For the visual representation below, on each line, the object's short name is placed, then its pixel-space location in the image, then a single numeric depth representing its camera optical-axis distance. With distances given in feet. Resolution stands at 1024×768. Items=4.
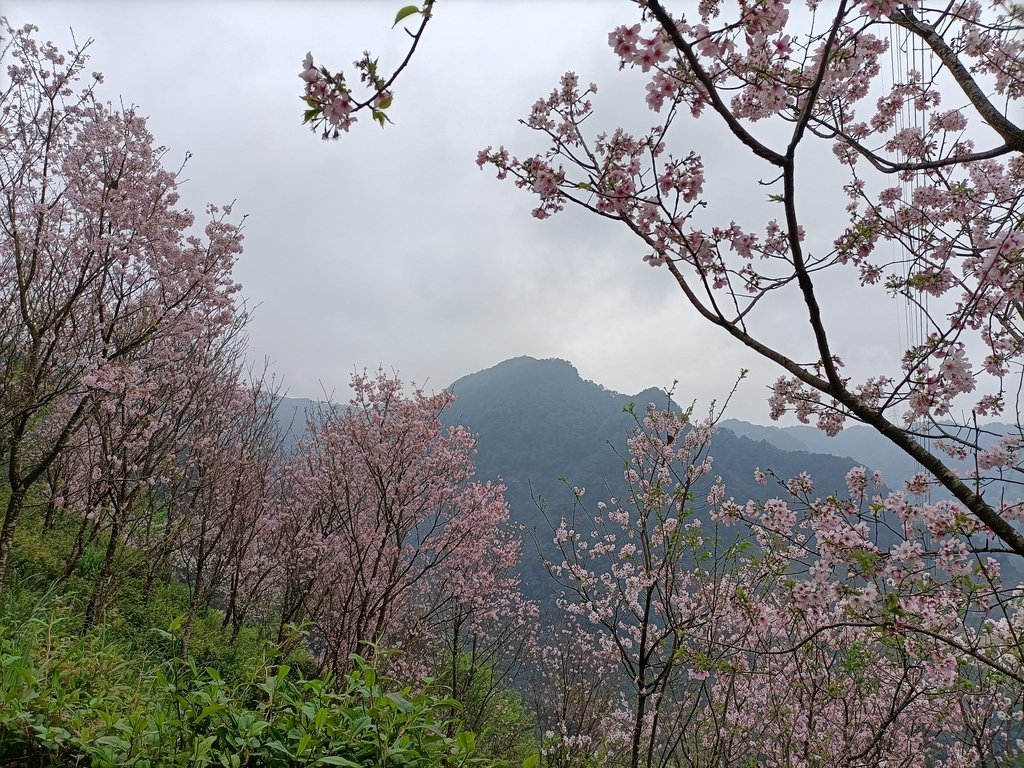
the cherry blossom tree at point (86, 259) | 15.06
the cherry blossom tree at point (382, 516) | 27.55
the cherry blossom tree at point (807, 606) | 10.01
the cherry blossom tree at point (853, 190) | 6.76
